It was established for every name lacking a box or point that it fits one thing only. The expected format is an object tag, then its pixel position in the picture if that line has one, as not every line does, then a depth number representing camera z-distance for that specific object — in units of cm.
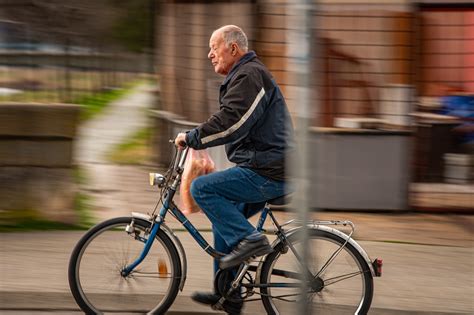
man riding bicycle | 1103
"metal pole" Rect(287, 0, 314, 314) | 697
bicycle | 1127
